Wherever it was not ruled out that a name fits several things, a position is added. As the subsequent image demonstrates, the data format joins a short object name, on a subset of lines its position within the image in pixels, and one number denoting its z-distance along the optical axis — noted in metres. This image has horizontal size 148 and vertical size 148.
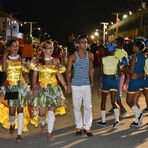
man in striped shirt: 7.90
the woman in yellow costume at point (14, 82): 7.67
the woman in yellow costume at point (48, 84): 7.56
